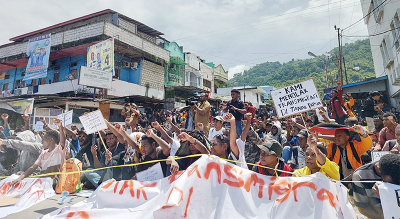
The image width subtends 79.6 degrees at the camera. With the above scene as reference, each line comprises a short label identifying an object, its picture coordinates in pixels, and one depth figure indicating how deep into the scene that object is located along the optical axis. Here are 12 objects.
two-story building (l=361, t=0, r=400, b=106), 12.20
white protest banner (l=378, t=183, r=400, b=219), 2.20
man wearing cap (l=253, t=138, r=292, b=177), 3.30
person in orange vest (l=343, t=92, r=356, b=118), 7.59
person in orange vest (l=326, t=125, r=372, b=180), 3.78
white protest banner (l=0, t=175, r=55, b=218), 4.09
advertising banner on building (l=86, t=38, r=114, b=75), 16.72
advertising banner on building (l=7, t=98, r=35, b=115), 14.21
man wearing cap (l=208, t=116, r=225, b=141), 5.52
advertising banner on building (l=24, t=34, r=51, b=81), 18.56
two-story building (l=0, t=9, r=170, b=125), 17.77
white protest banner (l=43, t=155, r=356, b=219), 2.58
